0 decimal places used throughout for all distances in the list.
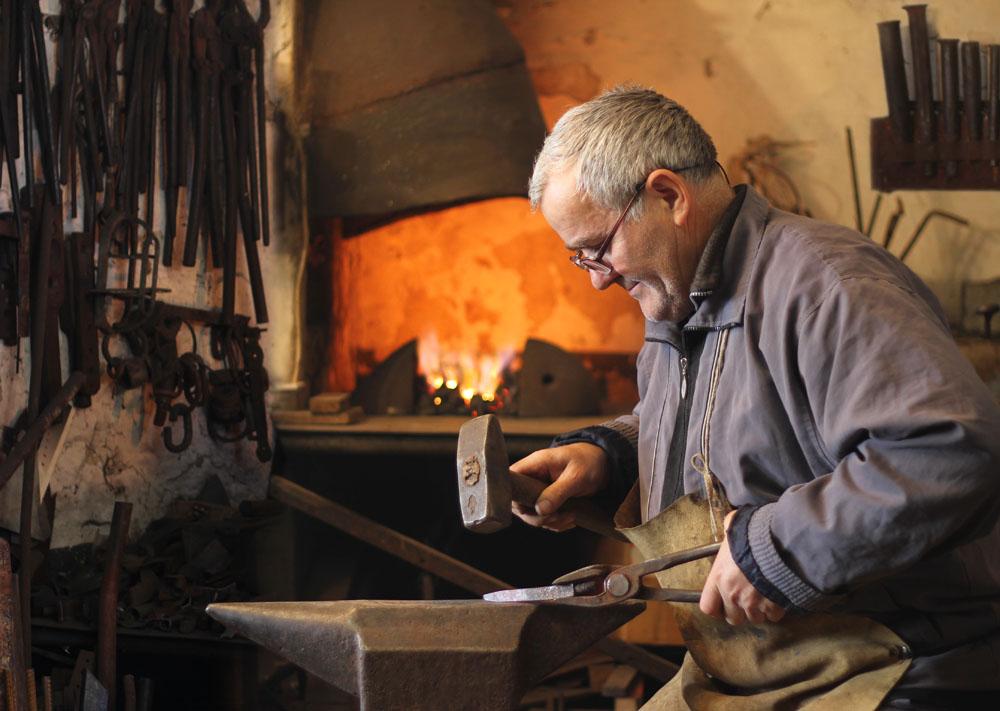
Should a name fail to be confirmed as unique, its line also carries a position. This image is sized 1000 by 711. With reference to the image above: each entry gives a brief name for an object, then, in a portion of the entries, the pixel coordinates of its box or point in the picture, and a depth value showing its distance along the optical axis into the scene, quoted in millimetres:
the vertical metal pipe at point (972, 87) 5094
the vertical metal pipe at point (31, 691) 2756
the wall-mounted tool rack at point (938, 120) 5105
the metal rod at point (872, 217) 5297
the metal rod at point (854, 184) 5324
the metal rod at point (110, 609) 3297
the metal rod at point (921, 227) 5254
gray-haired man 1642
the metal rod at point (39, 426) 3115
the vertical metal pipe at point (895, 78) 5199
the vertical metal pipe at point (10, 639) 2654
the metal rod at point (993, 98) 5082
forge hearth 5246
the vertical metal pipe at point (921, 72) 5148
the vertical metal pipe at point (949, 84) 5102
